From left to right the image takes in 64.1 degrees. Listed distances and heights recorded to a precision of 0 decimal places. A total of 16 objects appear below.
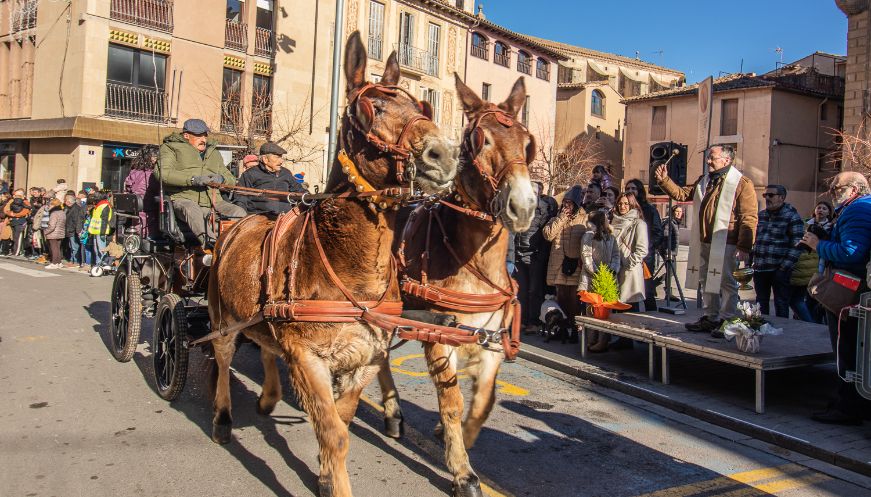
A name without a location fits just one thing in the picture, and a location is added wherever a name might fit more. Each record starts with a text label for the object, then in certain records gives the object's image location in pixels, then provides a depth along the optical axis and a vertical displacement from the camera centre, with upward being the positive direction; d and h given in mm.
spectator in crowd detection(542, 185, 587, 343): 9820 +130
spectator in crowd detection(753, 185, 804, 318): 9758 +311
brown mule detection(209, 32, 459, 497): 3674 -74
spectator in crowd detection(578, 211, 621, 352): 9312 +93
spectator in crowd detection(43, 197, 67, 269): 19516 +9
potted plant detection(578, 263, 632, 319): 8820 -489
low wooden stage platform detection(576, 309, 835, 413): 6641 -842
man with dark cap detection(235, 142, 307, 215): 7211 +650
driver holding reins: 6438 +633
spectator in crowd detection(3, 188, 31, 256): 21703 +473
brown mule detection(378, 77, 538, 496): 4559 -38
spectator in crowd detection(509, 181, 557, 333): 10406 -117
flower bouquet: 6756 -638
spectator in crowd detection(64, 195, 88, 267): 19359 +316
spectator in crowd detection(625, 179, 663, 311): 10248 +380
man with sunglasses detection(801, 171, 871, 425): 5797 +123
